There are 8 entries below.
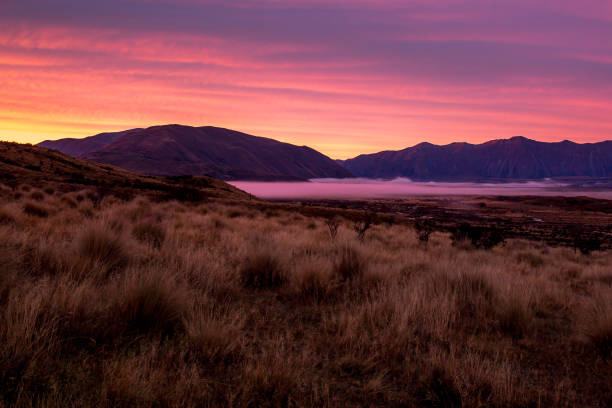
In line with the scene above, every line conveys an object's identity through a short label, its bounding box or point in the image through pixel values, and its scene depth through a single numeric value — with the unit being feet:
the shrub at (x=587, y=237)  64.64
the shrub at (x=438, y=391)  9.74
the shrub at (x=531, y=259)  42.87
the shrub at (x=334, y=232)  41.89
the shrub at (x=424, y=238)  51.78
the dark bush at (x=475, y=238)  51.62
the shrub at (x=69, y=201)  49.27
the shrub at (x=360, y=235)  41.47
